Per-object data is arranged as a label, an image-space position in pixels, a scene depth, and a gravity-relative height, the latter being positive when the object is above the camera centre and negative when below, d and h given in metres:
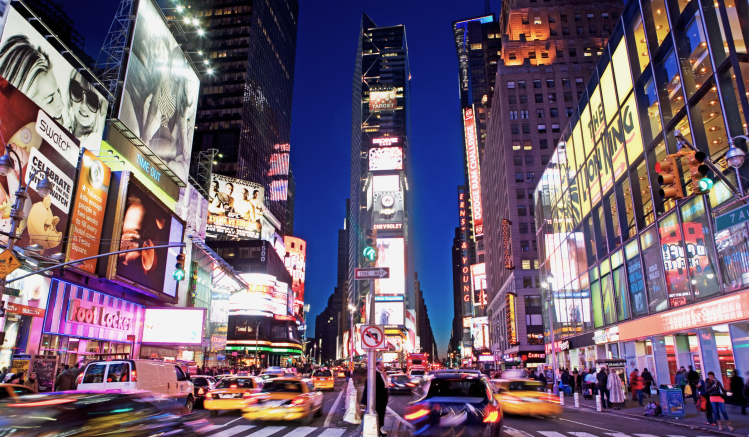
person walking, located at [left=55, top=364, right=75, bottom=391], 19.61 -0.94
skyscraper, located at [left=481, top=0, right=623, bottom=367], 75.62 +38.63
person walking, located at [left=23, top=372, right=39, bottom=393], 23.07 -1.12
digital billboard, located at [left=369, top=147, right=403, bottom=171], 142.25 +54.21
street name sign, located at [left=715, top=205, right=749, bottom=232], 11.39 +3.08
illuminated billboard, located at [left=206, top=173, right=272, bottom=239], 89.12 +25.99
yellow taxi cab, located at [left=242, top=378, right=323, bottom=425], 15.01 -1.40
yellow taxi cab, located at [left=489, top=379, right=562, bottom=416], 17.48 -1.52
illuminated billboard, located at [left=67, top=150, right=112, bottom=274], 30.23 +9.00
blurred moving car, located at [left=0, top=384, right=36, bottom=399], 12.64 -0.87
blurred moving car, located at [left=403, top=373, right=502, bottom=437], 8.98 -1.04
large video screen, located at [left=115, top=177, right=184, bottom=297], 35.53 +8.61
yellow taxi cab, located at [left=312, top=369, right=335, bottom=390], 36.72 -1.71
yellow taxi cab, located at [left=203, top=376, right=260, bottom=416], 17.48 -1.42
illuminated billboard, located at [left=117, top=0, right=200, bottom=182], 39.44 +22.49
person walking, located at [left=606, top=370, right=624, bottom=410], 22.70 -1.58
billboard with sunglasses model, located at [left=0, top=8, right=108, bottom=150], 26.09 +15.56
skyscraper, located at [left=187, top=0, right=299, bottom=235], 114.19 +62.25
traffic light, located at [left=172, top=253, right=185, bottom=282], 22.90 +3.99
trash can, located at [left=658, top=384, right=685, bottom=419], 18.17 -1.70
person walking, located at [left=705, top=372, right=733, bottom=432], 15.16 -1.32
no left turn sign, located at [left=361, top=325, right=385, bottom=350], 11.81 +0.42
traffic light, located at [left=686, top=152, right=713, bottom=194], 11.99 +4.29
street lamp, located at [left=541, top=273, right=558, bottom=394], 50.30 +6.78
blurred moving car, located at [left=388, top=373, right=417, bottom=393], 34.97 -1.98
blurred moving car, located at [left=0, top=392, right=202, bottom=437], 6.18 -0.79
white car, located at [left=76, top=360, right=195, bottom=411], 15.06 -0.60
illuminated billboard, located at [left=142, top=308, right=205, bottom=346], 43.00 +2.49
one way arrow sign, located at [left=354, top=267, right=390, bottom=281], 12.48 +2.01
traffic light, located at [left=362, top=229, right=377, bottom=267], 12.37 +2.55
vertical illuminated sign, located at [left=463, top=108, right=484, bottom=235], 121.88 +44.24
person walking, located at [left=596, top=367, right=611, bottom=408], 23.33 -1.30
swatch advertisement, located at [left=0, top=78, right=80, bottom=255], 24.69 +10.06
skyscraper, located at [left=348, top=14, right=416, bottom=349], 128.25 +36.88
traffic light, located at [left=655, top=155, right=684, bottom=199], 11.34 +3.81
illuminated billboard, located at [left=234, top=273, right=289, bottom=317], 99.62 +11.13
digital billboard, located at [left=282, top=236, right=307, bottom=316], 142.00 +25.44
